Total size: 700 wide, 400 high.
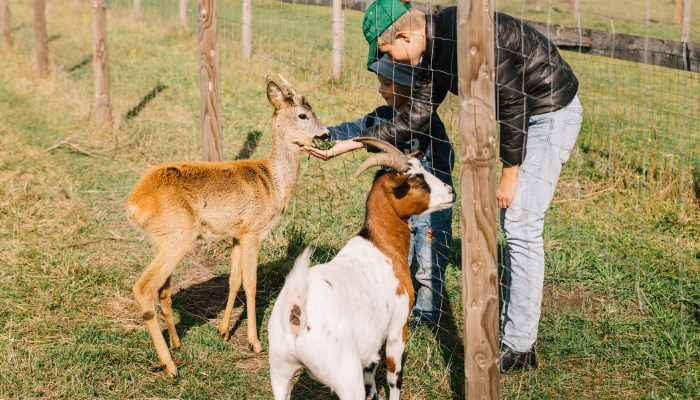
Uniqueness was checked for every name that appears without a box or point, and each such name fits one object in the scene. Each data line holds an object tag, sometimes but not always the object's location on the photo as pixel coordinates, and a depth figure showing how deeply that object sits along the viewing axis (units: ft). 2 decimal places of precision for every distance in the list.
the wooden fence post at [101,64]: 25.88
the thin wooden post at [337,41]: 27.59
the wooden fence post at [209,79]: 15.99
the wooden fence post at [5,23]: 39.01
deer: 12.41
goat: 8.79
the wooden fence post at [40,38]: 33.04
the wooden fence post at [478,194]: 8.24
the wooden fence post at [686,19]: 23.90
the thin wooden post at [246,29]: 32.61
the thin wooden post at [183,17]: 41.55
